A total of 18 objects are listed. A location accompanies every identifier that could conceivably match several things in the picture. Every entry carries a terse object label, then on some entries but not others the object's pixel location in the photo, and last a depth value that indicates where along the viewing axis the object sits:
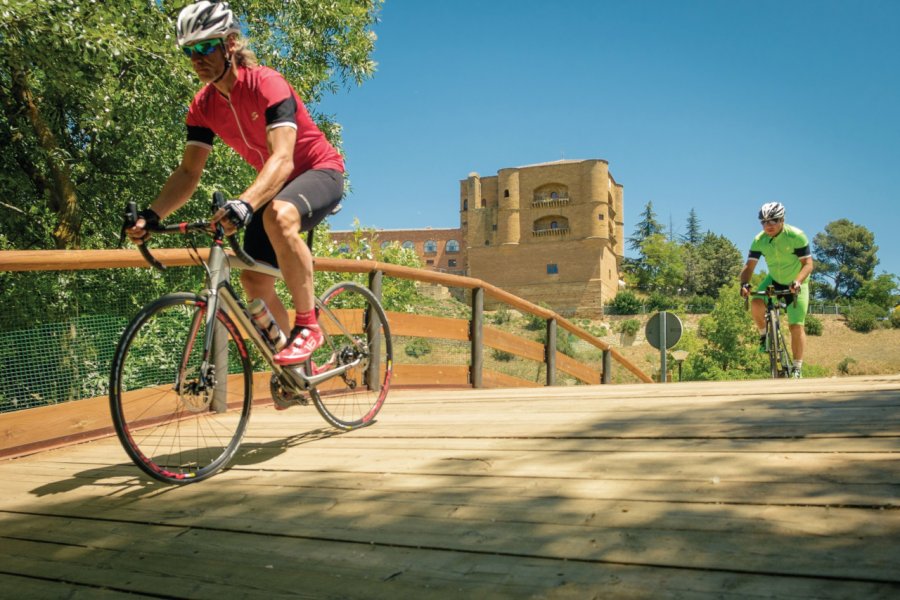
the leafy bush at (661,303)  86.81
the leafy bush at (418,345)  10.89
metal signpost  13.50
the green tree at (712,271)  99.44
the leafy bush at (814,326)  78.54
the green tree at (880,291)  104.88
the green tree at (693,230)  141.38
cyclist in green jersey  8.02
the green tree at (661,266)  95.31
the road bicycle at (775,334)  8.52
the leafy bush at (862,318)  78.94
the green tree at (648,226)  121.81
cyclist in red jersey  3.13
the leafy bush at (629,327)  79.56
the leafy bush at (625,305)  84.69
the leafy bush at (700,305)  89.19
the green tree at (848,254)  130.36
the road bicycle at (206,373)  3.02
